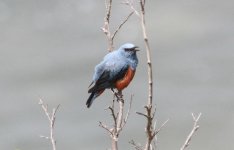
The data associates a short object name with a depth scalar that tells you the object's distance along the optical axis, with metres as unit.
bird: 8.16
